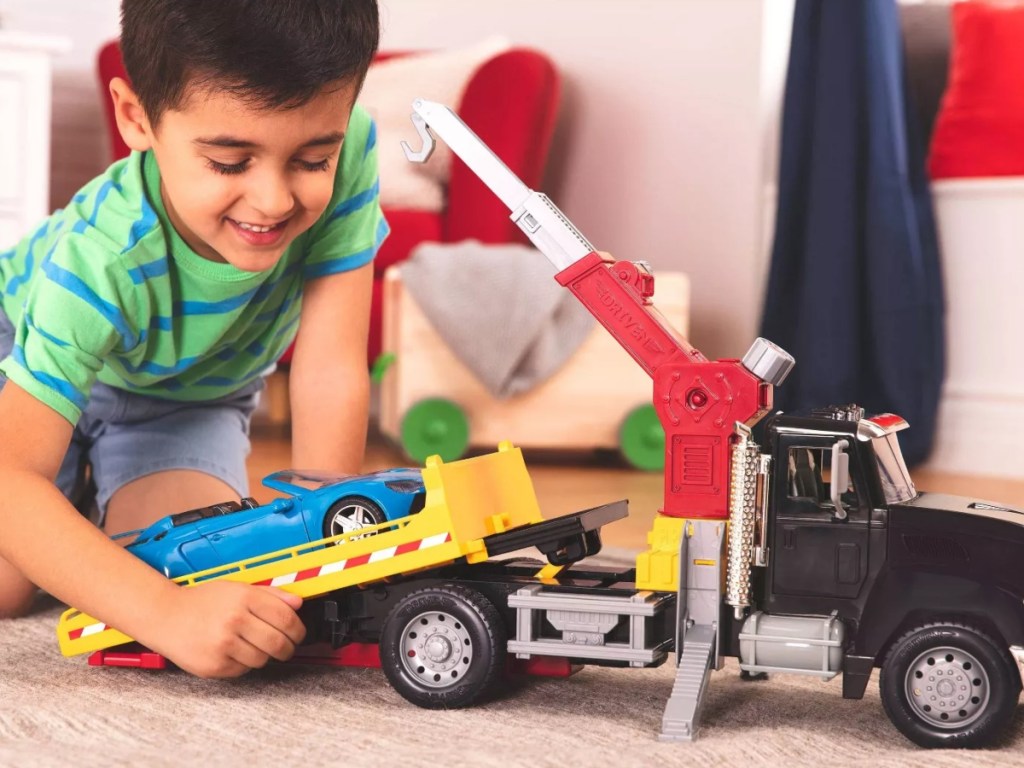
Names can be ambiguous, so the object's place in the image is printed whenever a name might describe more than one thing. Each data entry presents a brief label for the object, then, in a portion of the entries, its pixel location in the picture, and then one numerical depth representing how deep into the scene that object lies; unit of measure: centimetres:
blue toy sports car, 91
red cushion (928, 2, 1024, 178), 229
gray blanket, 226
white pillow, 269
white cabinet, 252
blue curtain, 223
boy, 90
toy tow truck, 79
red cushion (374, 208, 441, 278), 259
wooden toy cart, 230
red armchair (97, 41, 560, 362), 262
